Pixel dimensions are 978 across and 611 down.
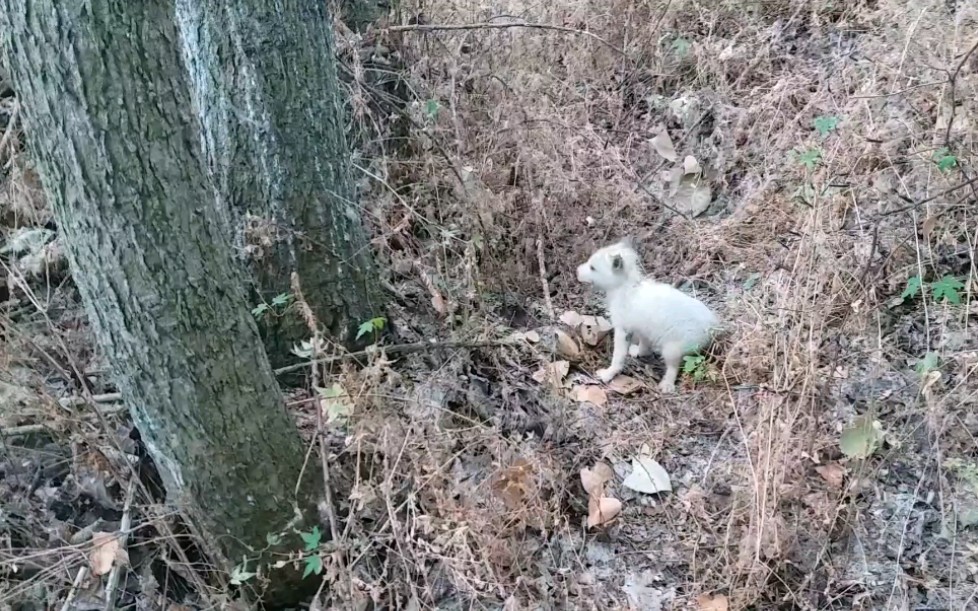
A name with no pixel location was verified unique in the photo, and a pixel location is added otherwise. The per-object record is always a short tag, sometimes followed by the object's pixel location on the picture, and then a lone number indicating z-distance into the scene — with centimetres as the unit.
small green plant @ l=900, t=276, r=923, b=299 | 269
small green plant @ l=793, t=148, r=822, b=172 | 318
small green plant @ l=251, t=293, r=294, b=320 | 250
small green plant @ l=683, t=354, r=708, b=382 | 300
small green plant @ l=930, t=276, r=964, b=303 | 248
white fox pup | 303
